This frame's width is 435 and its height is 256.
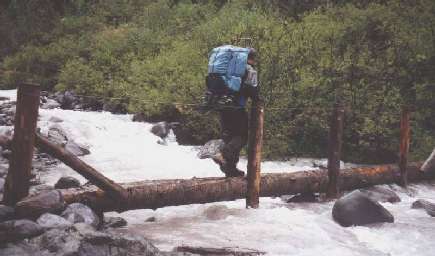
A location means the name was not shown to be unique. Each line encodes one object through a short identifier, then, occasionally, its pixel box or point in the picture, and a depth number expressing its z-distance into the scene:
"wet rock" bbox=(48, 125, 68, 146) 14.05
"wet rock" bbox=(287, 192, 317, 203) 9.24
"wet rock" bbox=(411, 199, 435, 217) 8.67
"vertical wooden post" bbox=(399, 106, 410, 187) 10.35
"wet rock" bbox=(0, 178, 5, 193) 7.55
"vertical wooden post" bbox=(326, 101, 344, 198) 9.08
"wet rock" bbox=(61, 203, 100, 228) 6.14
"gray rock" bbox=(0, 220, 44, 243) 5.22
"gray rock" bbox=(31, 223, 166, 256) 4.99
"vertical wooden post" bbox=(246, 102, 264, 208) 7.88
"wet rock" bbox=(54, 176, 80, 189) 8.65
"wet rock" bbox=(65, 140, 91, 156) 13.18
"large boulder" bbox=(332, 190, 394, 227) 7.70
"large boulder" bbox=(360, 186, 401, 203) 9.55
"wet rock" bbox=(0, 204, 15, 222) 5.64
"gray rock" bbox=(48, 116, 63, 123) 16.55
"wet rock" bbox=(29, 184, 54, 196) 8.01
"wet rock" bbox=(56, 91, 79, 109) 21.18
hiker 7.68
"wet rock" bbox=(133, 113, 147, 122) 18.44
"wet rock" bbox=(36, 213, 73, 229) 5.54
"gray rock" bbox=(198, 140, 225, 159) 13.44
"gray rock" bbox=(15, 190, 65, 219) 5.75
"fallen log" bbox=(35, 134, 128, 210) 6.10
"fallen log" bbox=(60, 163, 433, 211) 6.81
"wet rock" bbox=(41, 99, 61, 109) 19.89
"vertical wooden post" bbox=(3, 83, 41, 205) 5.83
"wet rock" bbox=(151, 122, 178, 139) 16.31
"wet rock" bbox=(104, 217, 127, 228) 6.90
